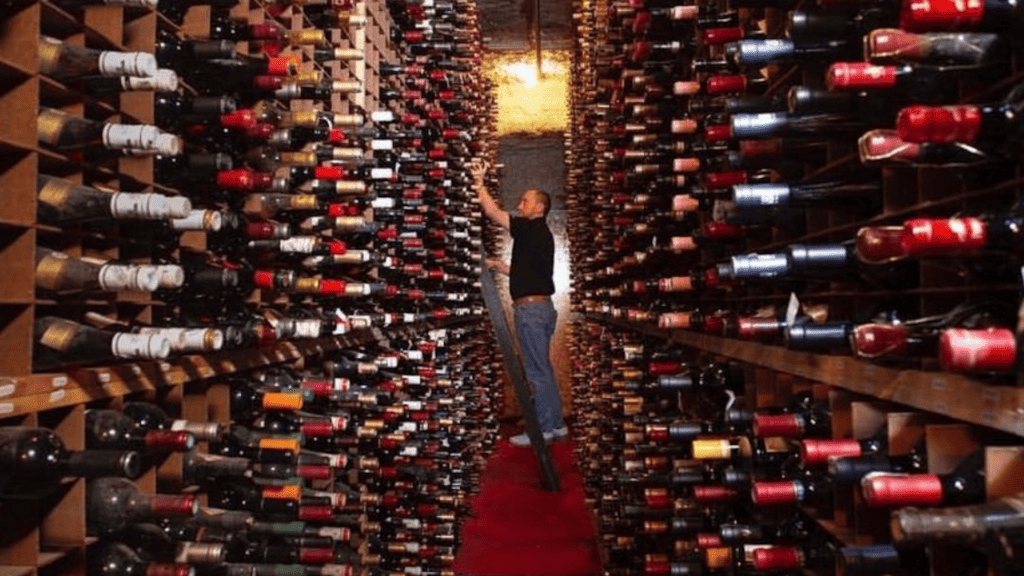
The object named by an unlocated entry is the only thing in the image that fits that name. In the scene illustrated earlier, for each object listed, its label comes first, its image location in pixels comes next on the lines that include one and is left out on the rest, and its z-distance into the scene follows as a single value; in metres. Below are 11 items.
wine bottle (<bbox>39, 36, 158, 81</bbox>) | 1.26
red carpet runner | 4.31
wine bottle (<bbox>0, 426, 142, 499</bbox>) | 1.13
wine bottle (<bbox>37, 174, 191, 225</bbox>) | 1.29
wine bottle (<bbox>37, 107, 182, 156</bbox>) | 1.29
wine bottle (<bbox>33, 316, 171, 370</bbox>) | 1.27
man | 5.70
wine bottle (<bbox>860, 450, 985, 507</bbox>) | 0.95
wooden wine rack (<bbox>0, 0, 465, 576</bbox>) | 1.20
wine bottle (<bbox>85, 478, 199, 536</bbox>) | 1.34
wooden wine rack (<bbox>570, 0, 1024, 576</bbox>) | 0.97
